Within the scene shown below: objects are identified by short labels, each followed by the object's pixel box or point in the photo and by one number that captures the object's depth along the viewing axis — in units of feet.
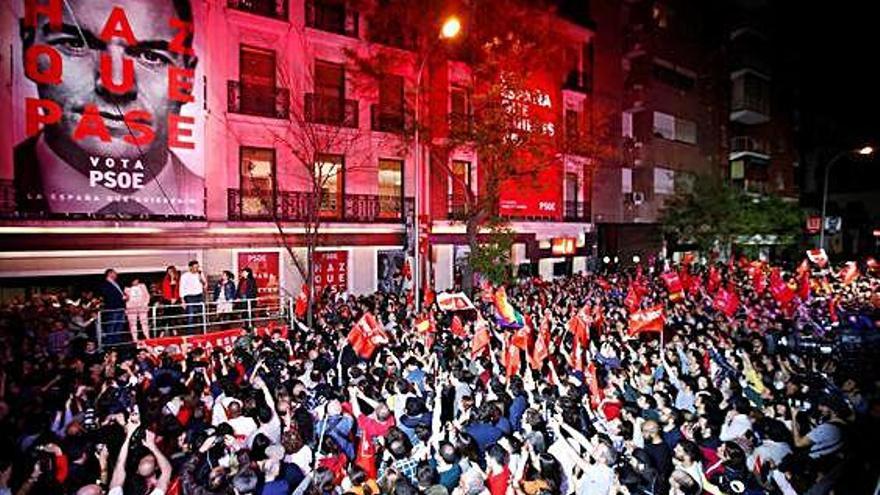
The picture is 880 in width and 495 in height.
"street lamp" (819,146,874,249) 91.29
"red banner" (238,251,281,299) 63.93
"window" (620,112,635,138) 110.93
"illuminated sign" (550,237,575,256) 94.58
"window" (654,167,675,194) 116.06
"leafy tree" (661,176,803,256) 107.04
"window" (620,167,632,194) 110.93
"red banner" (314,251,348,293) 69.62
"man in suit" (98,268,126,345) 41.90
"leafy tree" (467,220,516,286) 63.87
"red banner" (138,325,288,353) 39.22
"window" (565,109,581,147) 92.12
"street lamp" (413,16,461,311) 47.80
